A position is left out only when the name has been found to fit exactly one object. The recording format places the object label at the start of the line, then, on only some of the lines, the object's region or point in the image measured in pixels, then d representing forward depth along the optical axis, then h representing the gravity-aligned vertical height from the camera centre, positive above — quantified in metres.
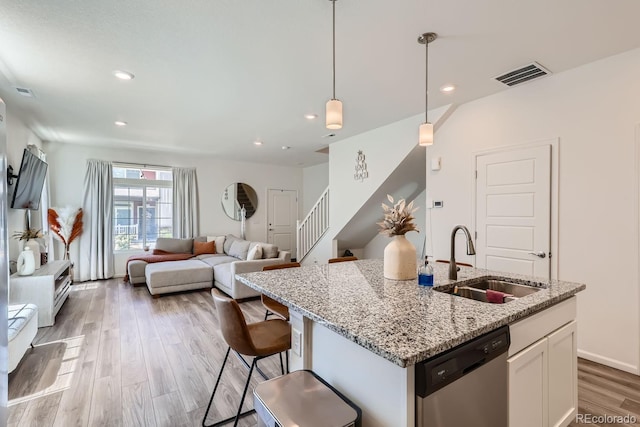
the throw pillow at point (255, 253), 4.95 -0.70
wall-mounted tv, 3.70 +0.34
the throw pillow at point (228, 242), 6.62 -0.71
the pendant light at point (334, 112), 1.99 +0.63
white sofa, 2.34 -0.99
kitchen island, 1.03 -0.45
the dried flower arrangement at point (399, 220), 1.98 -0.07
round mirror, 7.56 +0.23
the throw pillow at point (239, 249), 5.80 -0.77
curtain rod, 6.29 +0.94
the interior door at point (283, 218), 8.23 -0.24
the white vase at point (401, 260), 1.98 -0.33
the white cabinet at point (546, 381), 1.39 -0.87
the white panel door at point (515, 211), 3.04 -0.02
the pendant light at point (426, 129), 2.33 +0.66
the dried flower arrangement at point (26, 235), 3.98 -0.33
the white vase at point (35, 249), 3.90 -0.50
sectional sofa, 4.72 -0.97
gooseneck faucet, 1.80 -0.35
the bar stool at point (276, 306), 2.38 -0.79
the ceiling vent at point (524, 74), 2.79 +1.28
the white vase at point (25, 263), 3.67 -0.64
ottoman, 4.81 -1.08
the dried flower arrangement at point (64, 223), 5.49 -0.24
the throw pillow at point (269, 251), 5.10 -0.70
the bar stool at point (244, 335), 1.60 -0.72
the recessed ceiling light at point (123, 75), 2.84 +1.26
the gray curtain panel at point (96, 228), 5.89 -0.36
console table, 3.49 -0.95
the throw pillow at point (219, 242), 6.70 -0.71
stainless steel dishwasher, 1.01 -0.64
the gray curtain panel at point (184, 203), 6.85 +0.14
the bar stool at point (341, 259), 3.24 -0.53
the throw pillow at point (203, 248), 6.46 -0.81
